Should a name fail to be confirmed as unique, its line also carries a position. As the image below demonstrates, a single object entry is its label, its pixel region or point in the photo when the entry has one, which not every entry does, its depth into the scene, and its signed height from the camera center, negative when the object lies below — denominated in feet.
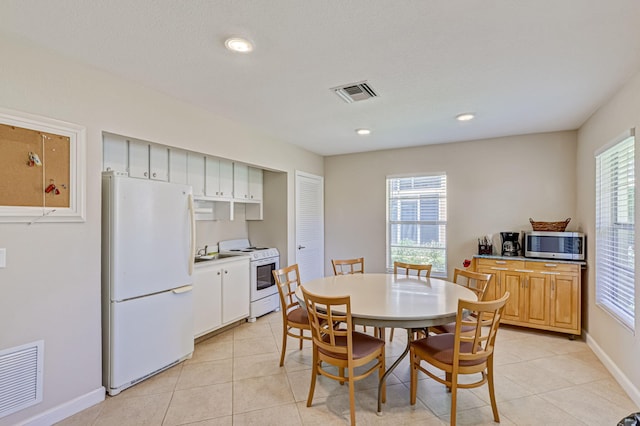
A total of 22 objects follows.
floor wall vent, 6.12 -3.33
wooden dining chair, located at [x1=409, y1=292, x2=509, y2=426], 6.23 -3.09
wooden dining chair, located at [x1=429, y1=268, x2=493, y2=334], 8.52 -2.19
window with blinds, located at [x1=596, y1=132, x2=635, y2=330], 8.24 -0.47
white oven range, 13.44 -2.69
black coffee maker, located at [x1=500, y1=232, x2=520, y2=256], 13.12 -1.30
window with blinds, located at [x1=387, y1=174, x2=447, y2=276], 15.05 -0.38
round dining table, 6.70 -2.20
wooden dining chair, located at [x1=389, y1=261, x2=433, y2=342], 11.07 -1.96
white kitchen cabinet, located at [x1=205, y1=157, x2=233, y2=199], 12.30 +1.41
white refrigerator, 7.88 -1.79
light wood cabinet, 11.48 -2.99
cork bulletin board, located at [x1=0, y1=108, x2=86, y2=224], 6.22 +0.90
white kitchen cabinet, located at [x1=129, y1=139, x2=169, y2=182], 9.65 +1.67
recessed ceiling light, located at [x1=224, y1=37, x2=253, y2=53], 6.30 +3.47
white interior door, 15.72 -0.68
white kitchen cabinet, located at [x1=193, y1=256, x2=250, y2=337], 11.00 -3.05
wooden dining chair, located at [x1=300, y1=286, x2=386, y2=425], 6.72 -3.11
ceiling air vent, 8.48 +3.42
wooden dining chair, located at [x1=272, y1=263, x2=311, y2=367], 9.22 -3.20
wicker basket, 12.15 -0.51
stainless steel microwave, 11.51 -1.22
